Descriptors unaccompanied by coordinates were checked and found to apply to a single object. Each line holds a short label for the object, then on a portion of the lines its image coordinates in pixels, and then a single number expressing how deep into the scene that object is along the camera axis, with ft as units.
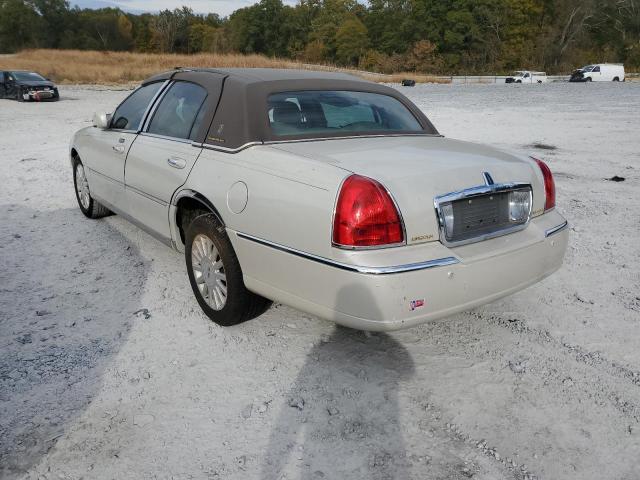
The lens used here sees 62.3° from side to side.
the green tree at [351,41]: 325.62
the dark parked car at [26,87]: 71.31
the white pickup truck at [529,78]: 165.68
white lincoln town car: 8.37
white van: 151.84
